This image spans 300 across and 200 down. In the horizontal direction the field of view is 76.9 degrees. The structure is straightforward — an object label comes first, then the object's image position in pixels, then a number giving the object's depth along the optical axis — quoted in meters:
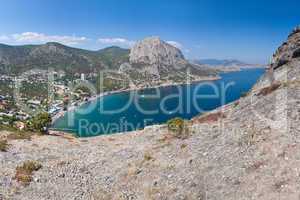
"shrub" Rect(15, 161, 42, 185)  13.70
